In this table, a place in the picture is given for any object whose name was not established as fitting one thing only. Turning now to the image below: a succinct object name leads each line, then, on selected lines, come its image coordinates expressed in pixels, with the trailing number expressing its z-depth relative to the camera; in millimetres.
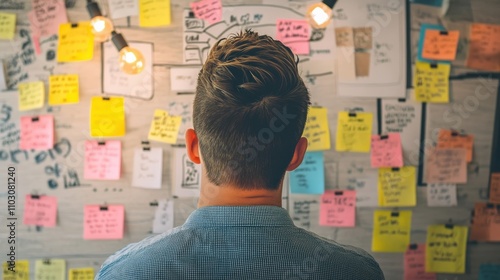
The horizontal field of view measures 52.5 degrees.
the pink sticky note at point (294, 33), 1900
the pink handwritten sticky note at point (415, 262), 1940
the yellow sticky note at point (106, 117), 1891
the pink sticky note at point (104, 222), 1887
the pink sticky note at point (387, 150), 1928
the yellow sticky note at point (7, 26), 1878
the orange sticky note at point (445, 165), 1945
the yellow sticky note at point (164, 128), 1896
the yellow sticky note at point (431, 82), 1934
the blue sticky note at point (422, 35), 1932
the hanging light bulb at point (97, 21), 1767
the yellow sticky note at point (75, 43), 1895
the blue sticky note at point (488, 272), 1966
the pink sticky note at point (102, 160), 1889
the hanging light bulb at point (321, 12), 1673
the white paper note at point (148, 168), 1896
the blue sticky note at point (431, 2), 1920
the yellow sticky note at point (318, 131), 1914
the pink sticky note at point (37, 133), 1885
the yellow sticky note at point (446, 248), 1944
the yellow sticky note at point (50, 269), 1880
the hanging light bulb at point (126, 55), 1782
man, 809
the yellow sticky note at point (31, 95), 1887
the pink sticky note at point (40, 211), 1885
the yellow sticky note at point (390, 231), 1928
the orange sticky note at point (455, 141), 1949
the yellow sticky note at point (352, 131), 1923
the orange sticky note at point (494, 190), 1971
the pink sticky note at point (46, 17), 1889
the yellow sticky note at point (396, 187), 1933
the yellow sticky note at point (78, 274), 1886
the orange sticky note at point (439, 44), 1930
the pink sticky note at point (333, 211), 1917
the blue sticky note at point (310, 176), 1909
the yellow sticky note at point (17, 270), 1883
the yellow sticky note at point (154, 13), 1890
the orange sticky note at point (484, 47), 1947
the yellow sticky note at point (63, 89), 1889
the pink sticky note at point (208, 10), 1894
